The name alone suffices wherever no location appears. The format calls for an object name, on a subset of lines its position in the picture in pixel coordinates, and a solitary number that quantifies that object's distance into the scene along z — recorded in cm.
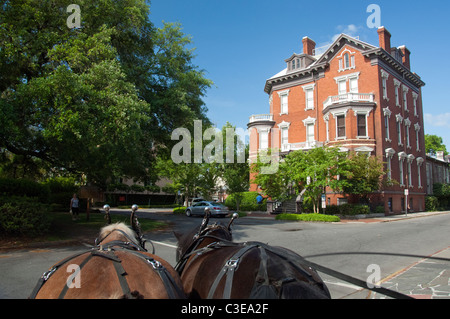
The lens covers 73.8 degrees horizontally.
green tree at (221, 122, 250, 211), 3334
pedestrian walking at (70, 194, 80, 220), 1806
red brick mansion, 2986
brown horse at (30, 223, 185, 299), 205
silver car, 2788
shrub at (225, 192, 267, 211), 3284
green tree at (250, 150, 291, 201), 2702
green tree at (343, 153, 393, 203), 2581
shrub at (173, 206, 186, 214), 3151
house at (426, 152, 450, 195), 4109
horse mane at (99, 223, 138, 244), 364
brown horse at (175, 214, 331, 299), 211
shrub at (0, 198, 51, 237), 1060
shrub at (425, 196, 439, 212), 3759
